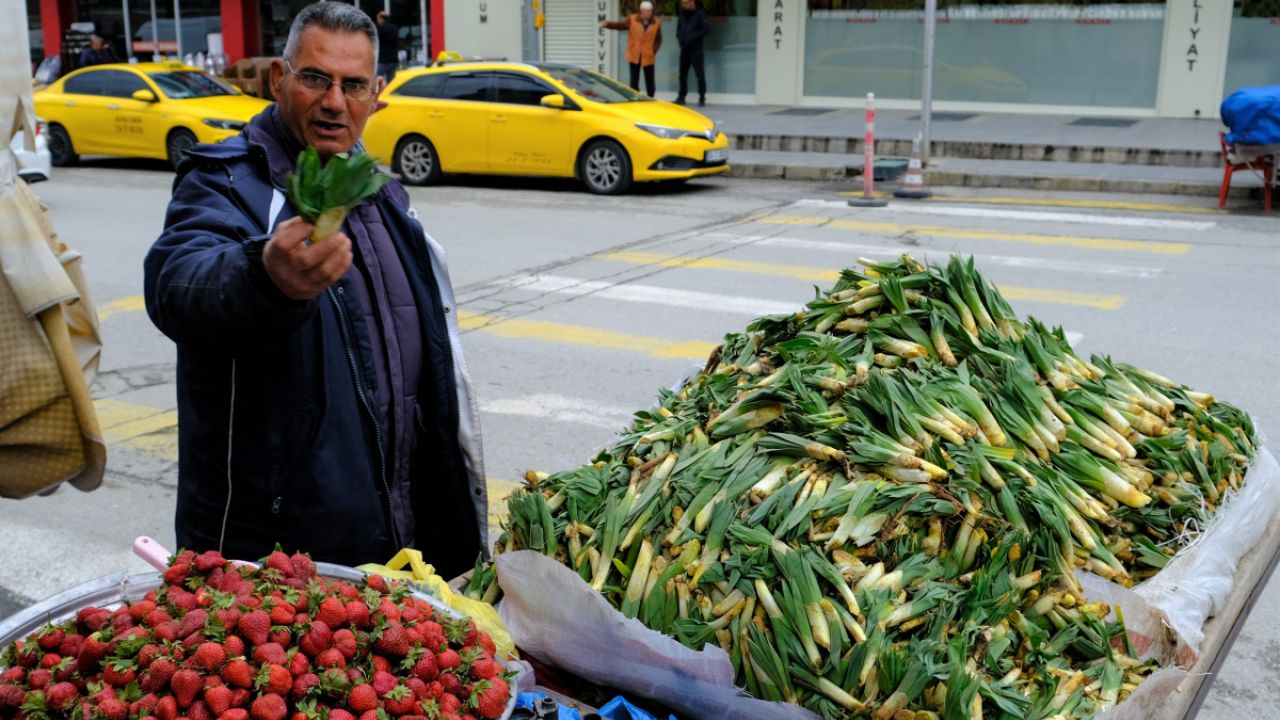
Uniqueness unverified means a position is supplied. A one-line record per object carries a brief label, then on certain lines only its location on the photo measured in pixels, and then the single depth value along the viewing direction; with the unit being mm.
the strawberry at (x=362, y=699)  1995
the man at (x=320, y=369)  2832
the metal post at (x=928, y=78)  16641
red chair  13906
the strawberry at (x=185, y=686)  1923
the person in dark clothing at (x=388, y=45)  23422
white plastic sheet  2455
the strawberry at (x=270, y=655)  1982
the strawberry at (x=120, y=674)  1967
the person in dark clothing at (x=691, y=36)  23203
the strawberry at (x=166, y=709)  1896
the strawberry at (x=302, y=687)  1977
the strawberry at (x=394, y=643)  2124
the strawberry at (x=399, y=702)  2021
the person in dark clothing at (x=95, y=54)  25406
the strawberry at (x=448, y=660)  2164
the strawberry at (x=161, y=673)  1942
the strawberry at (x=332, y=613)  2121
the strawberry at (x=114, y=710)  1903
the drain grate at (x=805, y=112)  23547
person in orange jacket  23469
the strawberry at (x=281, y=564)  2285
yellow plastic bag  2574
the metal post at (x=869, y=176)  14844
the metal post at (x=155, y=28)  31328
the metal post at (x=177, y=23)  31125
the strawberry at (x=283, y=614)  2078
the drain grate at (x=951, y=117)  21984
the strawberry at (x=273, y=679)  1950
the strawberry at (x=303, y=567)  2322
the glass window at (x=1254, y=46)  20609
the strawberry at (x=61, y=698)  1961
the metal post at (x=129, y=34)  31703
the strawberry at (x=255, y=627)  2027
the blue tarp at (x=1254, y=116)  13414
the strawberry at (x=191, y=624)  2043
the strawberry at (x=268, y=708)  1915
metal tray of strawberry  1945
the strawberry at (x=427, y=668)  2121
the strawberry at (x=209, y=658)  1958
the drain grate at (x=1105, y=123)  20641
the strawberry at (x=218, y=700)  1915
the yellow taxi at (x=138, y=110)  18922
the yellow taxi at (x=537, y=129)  15961
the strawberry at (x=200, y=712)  1907
